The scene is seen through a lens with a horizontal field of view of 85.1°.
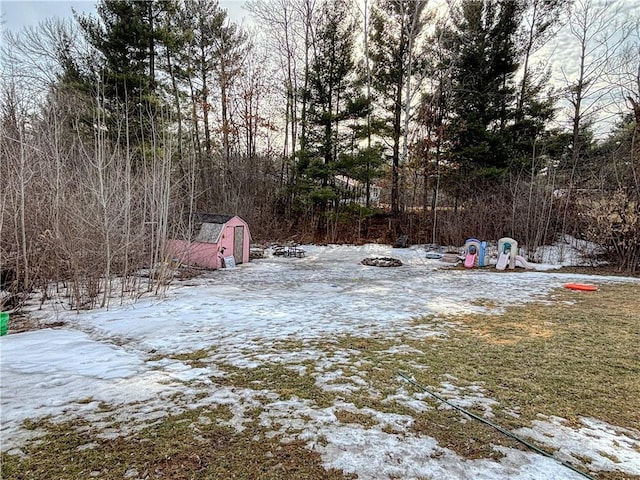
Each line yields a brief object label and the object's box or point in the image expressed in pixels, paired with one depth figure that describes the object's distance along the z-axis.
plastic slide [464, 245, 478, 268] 9.80
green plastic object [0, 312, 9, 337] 4.17
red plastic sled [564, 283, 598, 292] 7.02
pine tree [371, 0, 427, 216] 14.24
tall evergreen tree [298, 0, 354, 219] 14.45
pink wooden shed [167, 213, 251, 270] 9.26
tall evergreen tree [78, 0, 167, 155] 11.25
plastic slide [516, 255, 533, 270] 9.44
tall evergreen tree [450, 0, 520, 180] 13.89
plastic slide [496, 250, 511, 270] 9.34
